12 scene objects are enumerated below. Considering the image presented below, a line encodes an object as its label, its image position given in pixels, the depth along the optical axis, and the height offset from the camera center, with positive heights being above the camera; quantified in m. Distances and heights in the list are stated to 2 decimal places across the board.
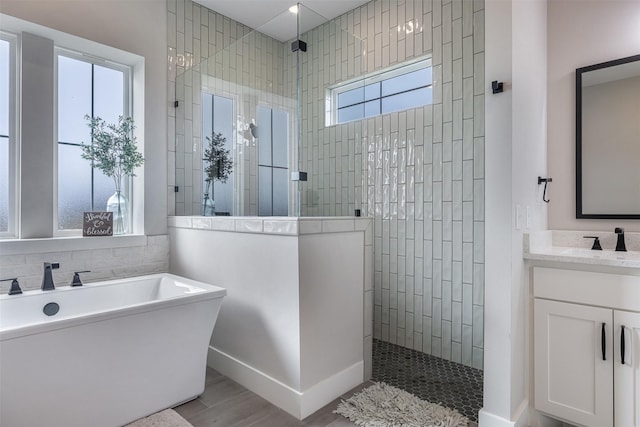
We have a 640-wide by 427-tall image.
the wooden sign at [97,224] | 2.61 -0.08
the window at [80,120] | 2.63 +0.70
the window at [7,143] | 2.37 +0.47
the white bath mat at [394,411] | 1.88 -1.11
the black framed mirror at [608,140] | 2.09 +0.44
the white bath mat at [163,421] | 1.87 -1.12
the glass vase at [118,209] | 2.78 +0.03
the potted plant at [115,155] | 2.68 +0.44
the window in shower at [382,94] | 2.87 +1.03
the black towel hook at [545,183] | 2.15 +0.18
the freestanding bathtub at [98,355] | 1.57 -0.72
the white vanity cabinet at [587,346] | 1.60 -0.65
